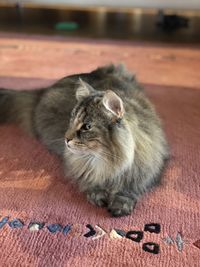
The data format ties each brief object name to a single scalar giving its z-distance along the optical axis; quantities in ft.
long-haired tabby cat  4.20
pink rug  3.82
